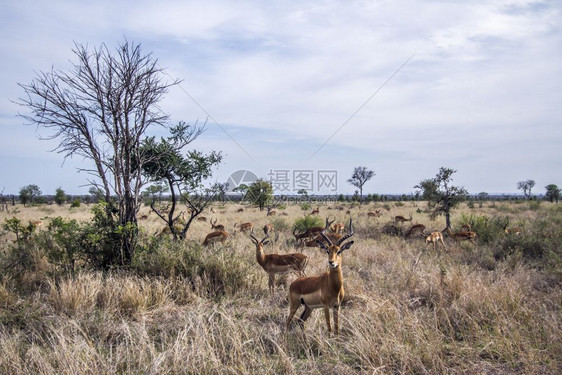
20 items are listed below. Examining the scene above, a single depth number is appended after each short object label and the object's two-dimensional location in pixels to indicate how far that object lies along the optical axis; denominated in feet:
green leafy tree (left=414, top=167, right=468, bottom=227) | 63.67
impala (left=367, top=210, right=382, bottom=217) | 85.47
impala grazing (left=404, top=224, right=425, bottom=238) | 54.44
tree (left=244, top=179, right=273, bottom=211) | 131.85
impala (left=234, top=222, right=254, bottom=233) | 63.77
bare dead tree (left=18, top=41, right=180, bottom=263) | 27.32
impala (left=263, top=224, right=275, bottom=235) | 60.62
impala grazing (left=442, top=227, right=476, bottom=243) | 47.08
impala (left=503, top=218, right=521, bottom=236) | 44.22
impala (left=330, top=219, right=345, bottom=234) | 59.52
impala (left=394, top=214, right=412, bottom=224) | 71.30
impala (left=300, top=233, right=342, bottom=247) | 44.98
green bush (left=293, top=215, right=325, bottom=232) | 65.41
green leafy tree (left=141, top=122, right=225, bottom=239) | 33.49
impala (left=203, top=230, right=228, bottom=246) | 47.85
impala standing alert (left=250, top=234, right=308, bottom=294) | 28.68
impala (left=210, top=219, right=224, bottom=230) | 64.95
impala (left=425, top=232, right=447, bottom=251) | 44.70
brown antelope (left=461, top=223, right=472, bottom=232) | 53.21
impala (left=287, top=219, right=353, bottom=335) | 17.48
